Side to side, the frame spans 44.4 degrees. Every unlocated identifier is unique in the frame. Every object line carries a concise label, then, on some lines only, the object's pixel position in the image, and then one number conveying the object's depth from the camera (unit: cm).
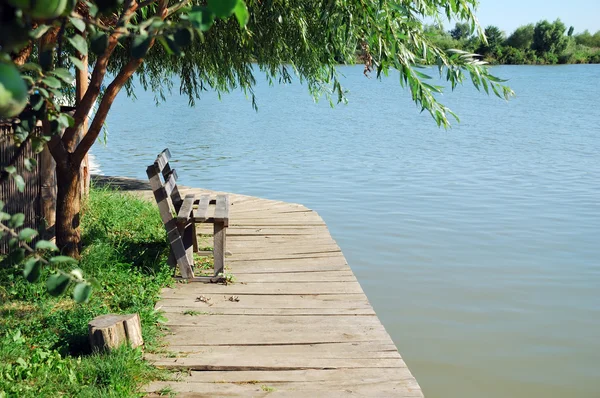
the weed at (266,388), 406
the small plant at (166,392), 395
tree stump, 427
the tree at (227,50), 105
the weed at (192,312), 530
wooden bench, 585
